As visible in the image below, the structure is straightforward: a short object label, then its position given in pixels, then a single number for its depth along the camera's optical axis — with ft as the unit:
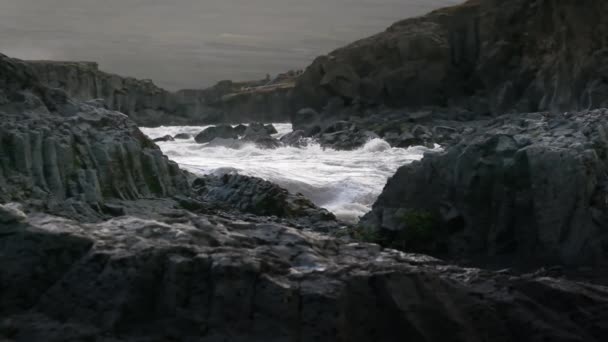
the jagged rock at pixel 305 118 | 200.64
